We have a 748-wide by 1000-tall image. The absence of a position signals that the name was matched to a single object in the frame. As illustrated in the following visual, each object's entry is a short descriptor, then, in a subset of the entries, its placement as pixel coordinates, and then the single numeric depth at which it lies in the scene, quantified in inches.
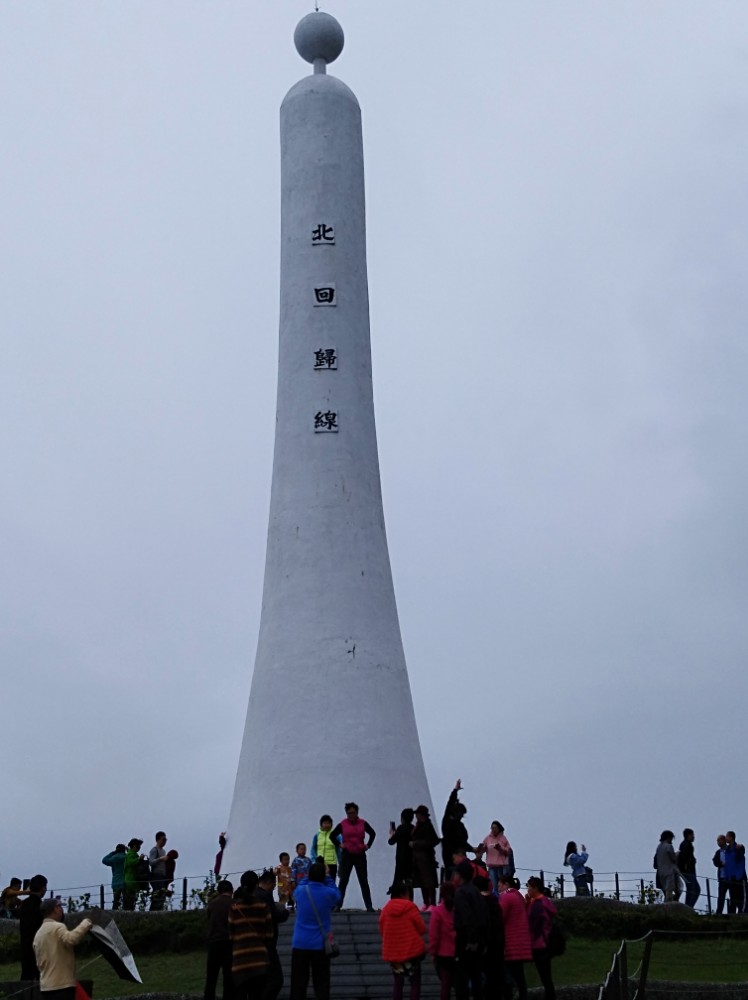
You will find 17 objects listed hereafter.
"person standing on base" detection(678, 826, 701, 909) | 796.0
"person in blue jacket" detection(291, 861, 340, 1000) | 466.3
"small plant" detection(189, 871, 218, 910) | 747.4
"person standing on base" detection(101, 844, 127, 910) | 749.9
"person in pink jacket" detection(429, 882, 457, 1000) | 474.3
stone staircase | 544.4
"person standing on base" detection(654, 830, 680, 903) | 792.9
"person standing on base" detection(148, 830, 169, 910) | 751.7
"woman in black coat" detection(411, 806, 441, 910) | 606.5
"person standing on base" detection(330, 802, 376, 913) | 637.9
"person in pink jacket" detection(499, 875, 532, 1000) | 483.8
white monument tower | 848.9
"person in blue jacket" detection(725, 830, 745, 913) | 771.4
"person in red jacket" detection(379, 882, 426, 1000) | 476.1
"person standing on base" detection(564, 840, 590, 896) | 791.7
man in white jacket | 398.0
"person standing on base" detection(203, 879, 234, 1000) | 486.6
